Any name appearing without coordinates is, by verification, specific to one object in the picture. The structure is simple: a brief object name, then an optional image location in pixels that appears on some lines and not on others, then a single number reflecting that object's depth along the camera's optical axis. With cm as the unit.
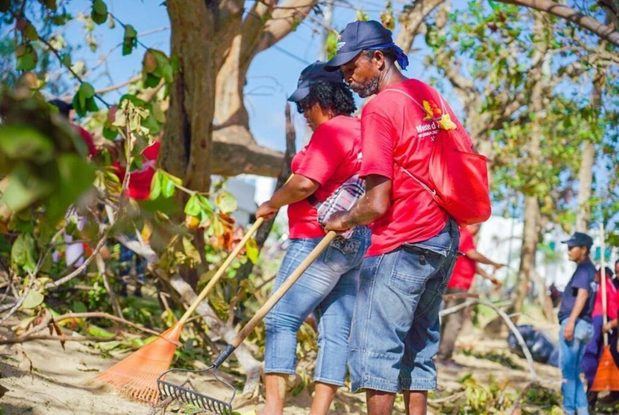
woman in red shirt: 681
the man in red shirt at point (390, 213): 570
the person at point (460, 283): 1184
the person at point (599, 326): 1312
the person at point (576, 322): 1150
